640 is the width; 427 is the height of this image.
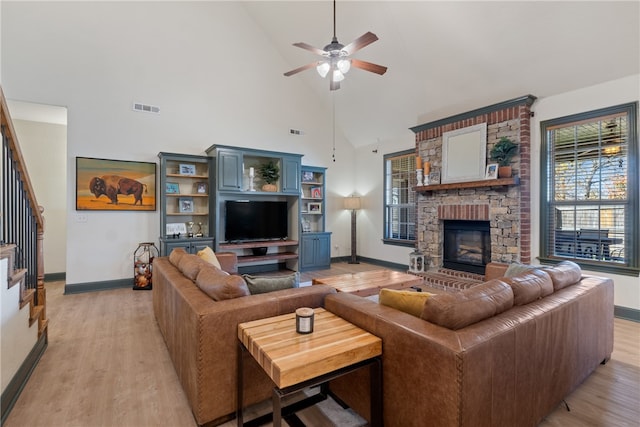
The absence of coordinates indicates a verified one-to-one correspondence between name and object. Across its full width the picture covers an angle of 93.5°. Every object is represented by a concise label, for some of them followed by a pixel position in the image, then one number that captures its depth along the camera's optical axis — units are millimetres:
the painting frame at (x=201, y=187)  5559
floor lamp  7133
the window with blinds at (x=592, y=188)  3605
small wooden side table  1333
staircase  2006
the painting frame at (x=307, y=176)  6676
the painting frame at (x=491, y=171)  4504
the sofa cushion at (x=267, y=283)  2195
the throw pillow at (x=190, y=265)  2381
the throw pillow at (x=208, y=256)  3624
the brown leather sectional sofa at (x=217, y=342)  1737
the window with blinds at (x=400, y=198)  6367
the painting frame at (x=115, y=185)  4727
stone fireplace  4355
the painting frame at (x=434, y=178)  5430
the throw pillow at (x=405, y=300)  1729
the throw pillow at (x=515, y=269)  2883
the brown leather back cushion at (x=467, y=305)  1472
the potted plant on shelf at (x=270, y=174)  6012
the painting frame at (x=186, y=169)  5368
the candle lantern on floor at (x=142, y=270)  4875
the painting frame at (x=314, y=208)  6828
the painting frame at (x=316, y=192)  6906
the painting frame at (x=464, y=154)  4754
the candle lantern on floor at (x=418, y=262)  5527
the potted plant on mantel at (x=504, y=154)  4402
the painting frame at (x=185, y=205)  5438
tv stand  5555
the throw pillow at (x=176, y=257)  2904
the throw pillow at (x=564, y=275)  2254
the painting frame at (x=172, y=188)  5266
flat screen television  5656
